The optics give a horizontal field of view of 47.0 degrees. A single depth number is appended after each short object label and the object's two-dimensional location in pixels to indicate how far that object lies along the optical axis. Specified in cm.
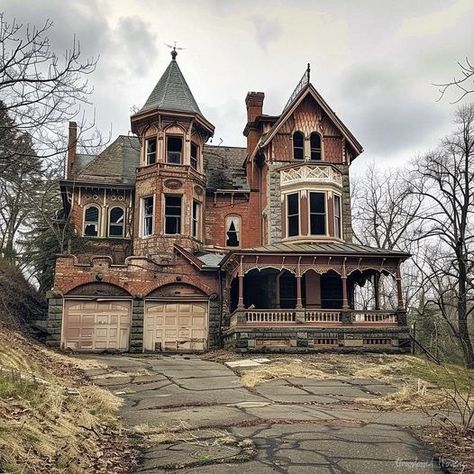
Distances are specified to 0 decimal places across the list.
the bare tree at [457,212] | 2625
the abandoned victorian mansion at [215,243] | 2230
